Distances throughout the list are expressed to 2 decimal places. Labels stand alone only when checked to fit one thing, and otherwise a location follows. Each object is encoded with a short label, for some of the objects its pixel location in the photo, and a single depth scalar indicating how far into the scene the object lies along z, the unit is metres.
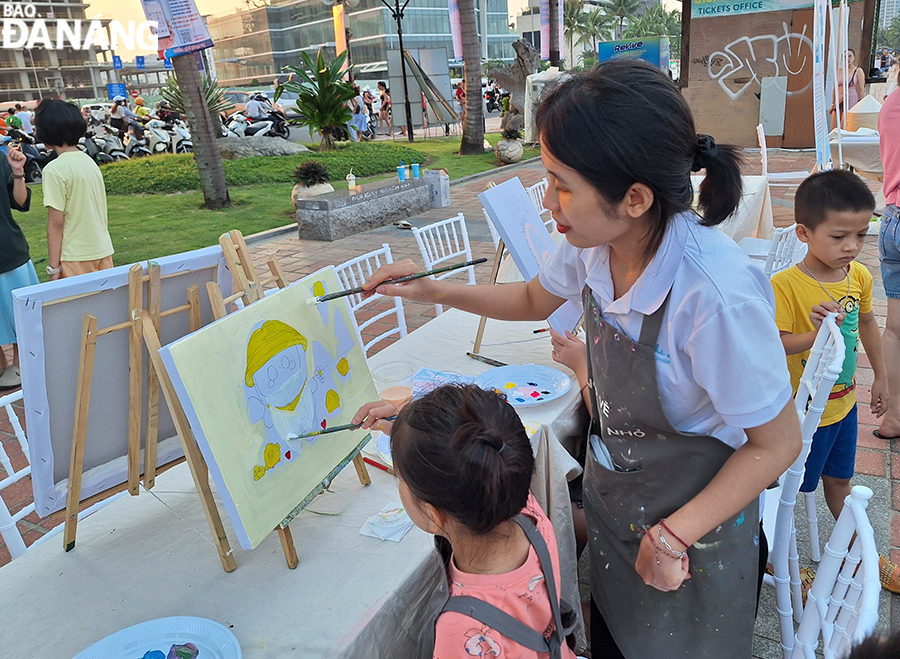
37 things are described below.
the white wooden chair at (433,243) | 3.24
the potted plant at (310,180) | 8.02
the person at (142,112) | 16.42
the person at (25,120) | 15.09
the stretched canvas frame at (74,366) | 1.24
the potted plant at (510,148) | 11.65
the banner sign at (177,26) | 6.46
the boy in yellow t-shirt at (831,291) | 1.80
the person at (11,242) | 3.45
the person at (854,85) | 7.82
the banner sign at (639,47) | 10.28
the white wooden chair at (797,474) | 1.35
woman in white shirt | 0.91
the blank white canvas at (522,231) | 2.11
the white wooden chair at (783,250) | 2.68
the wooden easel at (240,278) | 1.49
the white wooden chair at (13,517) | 1.51
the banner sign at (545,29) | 15.76
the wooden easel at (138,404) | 1.27
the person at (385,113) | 19.17
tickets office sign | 9.92
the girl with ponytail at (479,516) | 0.99
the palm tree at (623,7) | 55.03
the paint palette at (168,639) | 1.08
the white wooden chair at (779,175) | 5.62
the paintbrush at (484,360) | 2.22
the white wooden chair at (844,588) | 0.86
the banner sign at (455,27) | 14.29
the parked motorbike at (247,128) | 15.99
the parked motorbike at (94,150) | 13.54
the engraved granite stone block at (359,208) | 7.04
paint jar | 1.82
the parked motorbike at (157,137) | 14.67
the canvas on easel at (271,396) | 1.22
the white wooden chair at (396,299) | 2.81
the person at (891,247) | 2.58
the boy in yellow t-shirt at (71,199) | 3.30
